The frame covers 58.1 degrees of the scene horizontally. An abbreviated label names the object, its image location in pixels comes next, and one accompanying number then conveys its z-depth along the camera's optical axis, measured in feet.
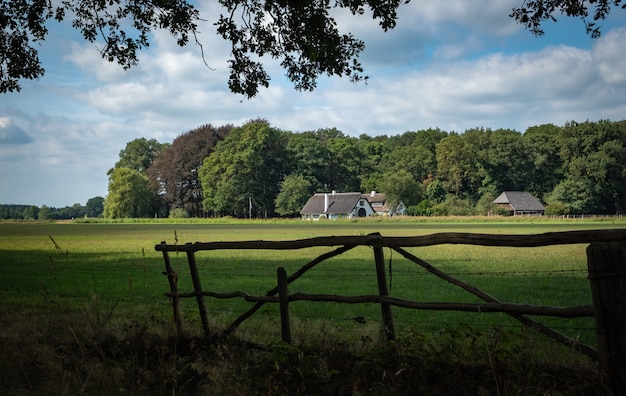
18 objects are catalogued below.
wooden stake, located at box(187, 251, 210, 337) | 22.89
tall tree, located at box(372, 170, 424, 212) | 340.80
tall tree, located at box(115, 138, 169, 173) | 455.63
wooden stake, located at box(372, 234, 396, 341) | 19.15
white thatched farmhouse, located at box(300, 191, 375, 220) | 351.46
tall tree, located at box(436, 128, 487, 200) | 363.15
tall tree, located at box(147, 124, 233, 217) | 368.68
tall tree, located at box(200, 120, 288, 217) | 339.36
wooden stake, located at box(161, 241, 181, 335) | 20.80
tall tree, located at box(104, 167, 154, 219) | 372.58
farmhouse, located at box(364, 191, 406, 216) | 343.46
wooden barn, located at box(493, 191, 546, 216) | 330.95
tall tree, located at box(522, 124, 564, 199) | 339.77
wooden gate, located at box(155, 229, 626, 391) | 13.87
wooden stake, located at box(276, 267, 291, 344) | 19.72
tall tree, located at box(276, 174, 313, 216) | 350.02
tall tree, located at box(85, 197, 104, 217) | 501.56
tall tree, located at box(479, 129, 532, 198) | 348.79
